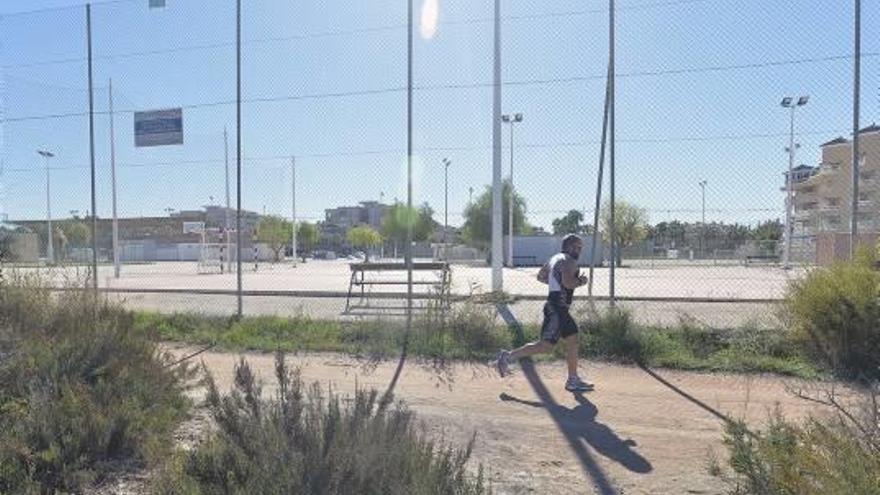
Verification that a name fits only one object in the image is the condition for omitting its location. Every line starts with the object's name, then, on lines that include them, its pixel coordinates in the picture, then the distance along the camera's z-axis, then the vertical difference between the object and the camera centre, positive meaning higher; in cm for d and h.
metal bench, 1413 -61
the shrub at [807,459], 275 -94
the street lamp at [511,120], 1328 +237
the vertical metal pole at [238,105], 1157 +211
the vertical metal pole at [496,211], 1562 +59
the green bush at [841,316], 757 -82
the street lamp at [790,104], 1003 +182
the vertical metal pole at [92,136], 1234 +173
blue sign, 1316 +199
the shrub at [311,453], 313 -98
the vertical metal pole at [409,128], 1064 +162
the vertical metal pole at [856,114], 901 +152
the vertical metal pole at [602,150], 1045 +125
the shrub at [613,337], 881 -120
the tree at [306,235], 8794 +38
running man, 744 -75
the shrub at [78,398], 412 -105
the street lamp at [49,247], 1242 -17
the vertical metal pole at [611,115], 1032 +174
